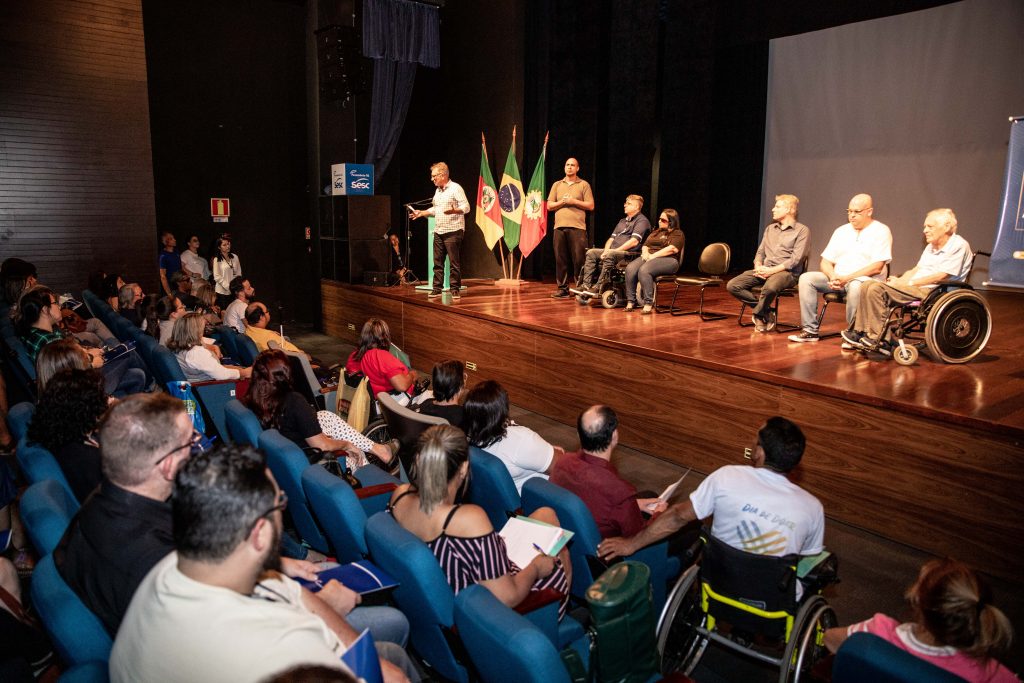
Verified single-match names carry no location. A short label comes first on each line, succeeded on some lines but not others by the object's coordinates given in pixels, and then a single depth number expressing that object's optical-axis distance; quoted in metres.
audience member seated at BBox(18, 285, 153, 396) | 4.17
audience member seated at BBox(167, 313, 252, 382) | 4.20
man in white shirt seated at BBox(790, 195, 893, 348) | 4.81
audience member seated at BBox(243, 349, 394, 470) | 3.16
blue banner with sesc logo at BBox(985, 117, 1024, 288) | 4.78
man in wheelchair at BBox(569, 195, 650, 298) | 6.64
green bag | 1.80
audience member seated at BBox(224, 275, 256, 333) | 5.76
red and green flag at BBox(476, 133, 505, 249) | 8.86
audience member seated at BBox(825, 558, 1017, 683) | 1.60
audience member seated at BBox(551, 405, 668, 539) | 2.44
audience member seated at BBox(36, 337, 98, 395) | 3.14
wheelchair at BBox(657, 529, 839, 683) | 2.02
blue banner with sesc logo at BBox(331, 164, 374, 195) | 8.51
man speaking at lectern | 7.43
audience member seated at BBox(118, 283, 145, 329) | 5.89
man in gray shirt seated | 5.33
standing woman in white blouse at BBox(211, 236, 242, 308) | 8.48
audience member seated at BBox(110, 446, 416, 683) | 1.16
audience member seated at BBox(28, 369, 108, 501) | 2.44
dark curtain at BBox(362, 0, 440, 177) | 8.88
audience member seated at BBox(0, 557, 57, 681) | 1.80
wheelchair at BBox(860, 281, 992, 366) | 4.23
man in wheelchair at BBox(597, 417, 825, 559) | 2.12
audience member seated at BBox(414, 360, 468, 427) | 3.23
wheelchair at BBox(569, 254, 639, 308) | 6.69
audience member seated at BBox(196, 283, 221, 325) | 5.98
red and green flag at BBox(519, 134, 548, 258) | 8.56
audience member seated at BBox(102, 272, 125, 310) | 6.57
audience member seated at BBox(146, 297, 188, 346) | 5.04
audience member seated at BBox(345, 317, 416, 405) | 4.07
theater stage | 3.14
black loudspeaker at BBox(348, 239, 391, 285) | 8.66
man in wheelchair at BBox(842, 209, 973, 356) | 4.39
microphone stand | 9.32
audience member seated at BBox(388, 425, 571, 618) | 1.91
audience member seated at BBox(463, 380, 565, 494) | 2.85
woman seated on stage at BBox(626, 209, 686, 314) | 6.23
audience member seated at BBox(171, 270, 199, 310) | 7.35
